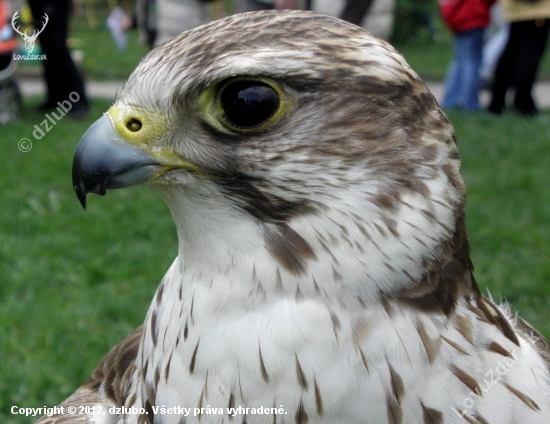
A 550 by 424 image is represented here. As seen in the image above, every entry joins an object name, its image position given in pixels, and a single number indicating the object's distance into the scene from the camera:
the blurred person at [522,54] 8.20
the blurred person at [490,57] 12.05
